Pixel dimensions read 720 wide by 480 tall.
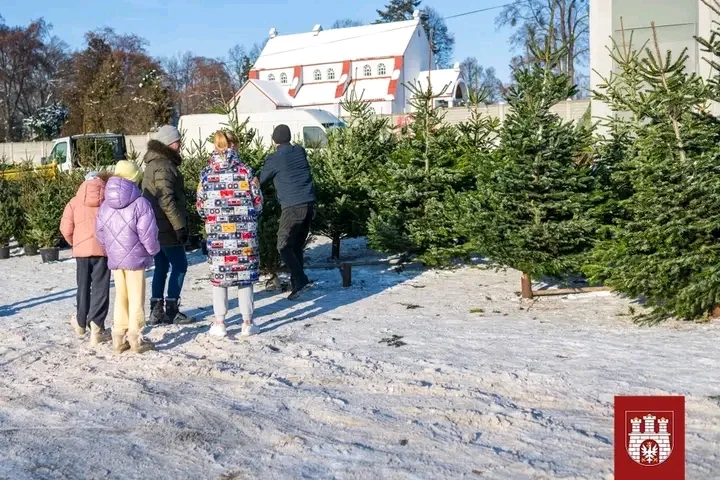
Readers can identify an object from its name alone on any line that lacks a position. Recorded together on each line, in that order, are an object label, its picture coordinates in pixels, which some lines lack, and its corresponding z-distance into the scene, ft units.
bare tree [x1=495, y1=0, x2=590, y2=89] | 124.85
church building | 179.73
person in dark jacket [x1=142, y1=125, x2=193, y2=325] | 22.79
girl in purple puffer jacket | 19.86
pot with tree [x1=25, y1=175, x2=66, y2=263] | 44.65
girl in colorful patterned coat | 21.18
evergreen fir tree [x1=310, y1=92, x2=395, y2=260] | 34.60
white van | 102.47
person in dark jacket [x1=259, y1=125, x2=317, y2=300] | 26.12
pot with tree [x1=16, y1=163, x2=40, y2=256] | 46.60
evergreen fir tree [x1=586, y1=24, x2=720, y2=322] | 20.63
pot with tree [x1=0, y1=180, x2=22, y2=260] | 46.66
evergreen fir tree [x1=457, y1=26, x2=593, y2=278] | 24.54
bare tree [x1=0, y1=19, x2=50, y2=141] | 205.67
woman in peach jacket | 22.16
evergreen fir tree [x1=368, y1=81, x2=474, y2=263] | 31.22
